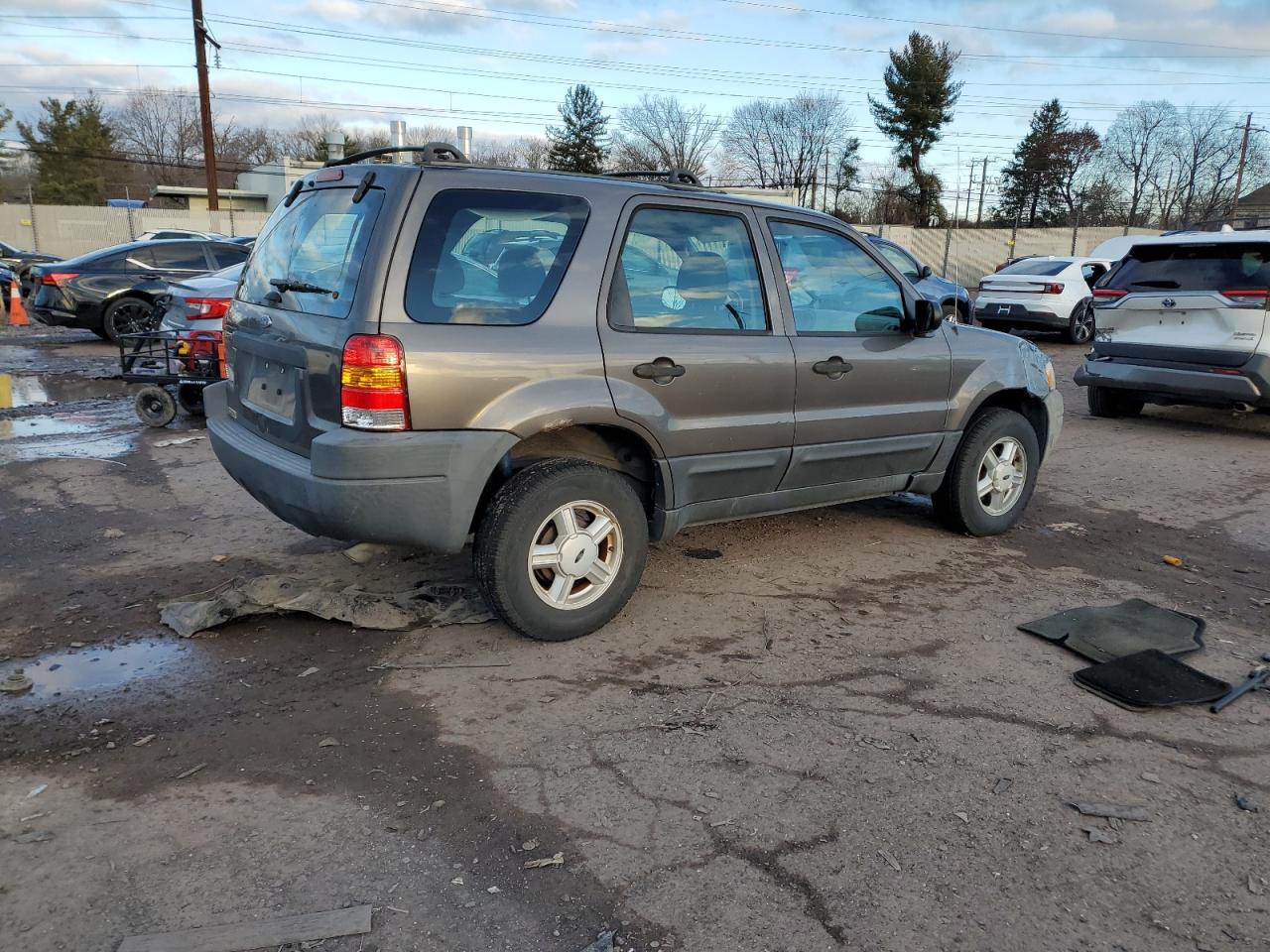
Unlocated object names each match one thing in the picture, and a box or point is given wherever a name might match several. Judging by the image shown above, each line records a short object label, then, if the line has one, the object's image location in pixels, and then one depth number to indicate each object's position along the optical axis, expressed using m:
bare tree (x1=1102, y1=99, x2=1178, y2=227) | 60.16
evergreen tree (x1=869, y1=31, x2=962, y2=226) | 51.09
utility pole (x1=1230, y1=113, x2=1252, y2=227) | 51.05
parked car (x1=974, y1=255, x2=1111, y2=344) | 15.88
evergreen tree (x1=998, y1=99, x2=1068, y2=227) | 56.66
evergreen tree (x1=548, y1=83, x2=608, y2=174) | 54.59
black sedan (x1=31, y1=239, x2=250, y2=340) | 13.85
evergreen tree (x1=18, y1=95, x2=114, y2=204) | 55.28
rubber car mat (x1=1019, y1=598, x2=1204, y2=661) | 4.15
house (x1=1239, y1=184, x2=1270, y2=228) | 47.53
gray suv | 3.60
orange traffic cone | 17.78
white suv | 8.26
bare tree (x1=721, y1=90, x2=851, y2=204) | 61.69
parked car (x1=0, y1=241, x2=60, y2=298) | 26.42
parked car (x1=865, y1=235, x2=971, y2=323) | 11.11
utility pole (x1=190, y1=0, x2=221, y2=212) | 28.89
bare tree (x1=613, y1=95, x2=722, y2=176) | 60.09
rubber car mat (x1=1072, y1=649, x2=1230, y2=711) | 3.67
